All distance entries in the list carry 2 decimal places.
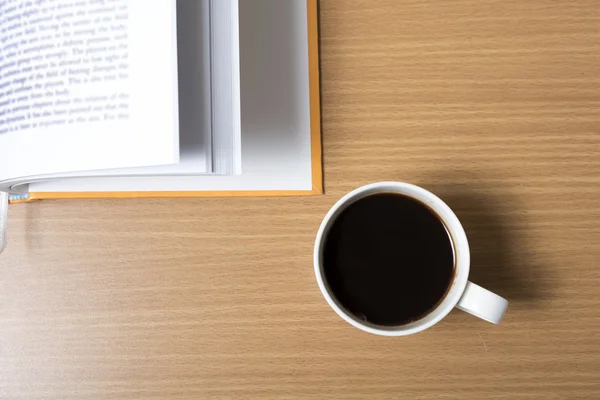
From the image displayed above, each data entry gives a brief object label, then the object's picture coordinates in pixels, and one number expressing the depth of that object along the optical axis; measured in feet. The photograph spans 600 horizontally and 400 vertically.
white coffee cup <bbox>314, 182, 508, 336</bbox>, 1.30
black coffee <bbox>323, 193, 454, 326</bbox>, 1.41
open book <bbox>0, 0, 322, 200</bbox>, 1.23
